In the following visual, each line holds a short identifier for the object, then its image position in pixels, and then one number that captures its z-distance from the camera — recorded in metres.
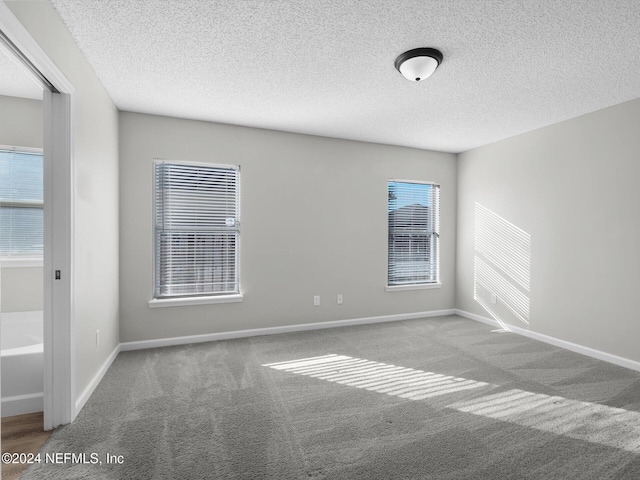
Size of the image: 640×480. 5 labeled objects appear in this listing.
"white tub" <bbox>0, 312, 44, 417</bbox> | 2.18
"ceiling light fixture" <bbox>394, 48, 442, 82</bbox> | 2.21
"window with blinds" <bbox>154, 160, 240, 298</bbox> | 3.54
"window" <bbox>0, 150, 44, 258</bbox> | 3.17
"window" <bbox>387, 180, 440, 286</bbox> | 4.66
